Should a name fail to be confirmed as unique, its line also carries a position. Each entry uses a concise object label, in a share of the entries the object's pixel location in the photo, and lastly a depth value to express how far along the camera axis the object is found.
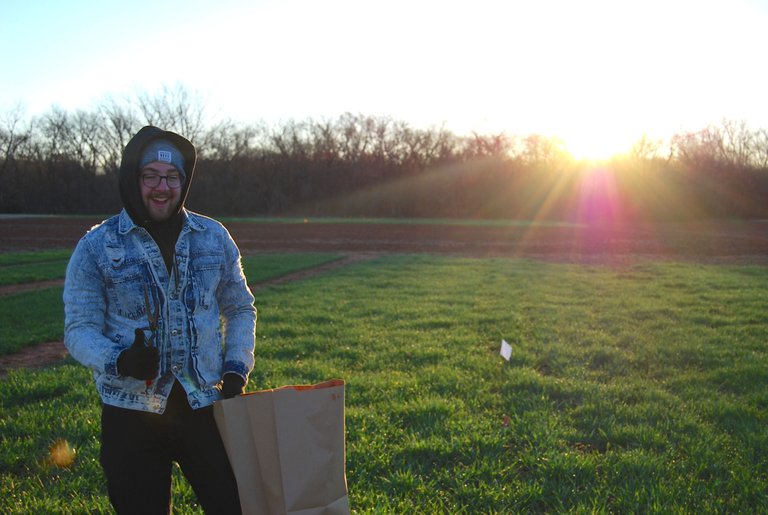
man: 1.89
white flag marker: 5.78
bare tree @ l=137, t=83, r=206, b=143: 57.34
